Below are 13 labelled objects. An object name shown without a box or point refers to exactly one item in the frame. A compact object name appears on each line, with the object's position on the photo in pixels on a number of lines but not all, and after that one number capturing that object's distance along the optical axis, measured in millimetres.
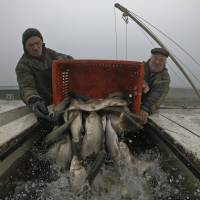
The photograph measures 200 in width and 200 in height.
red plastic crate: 2727
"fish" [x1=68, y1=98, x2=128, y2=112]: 2276
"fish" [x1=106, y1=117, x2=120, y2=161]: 1938
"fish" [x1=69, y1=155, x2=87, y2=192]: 1697
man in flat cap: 3041
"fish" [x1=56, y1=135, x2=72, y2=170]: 1961
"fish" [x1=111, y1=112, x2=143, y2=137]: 2246
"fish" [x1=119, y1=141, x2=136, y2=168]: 1932
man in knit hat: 2962
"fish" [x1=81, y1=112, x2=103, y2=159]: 1959
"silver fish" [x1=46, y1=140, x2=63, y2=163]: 2028
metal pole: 4328
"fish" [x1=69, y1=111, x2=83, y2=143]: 2007
